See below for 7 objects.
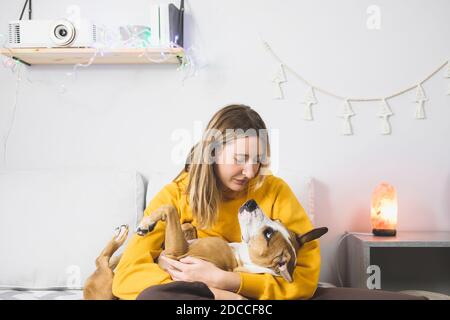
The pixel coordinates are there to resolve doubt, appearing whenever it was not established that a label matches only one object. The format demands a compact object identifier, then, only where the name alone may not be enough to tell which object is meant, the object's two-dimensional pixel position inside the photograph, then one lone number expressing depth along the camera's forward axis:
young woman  1.44
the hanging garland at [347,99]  2.23
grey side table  2.24
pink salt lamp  2.09
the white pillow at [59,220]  1.91
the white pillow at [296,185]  2.03
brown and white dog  1.46
